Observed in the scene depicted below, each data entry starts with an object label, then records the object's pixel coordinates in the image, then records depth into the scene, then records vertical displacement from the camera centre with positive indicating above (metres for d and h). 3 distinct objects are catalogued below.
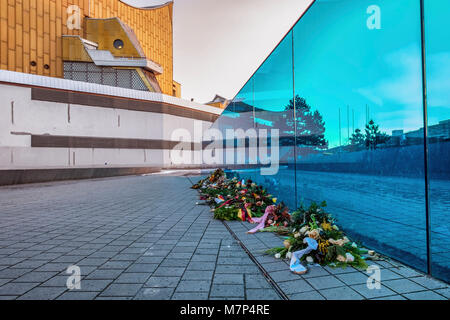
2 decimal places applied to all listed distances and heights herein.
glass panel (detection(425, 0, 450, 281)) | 2.66 -0.02
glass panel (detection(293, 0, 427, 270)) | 3.19 +0.49
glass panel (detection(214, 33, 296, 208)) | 5.70 +1.54
